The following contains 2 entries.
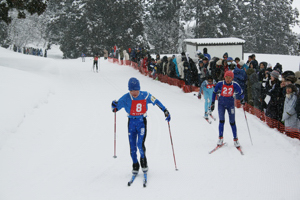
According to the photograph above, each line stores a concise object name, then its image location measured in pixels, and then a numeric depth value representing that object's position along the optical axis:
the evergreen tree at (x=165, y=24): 57.12
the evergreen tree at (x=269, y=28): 61.34
